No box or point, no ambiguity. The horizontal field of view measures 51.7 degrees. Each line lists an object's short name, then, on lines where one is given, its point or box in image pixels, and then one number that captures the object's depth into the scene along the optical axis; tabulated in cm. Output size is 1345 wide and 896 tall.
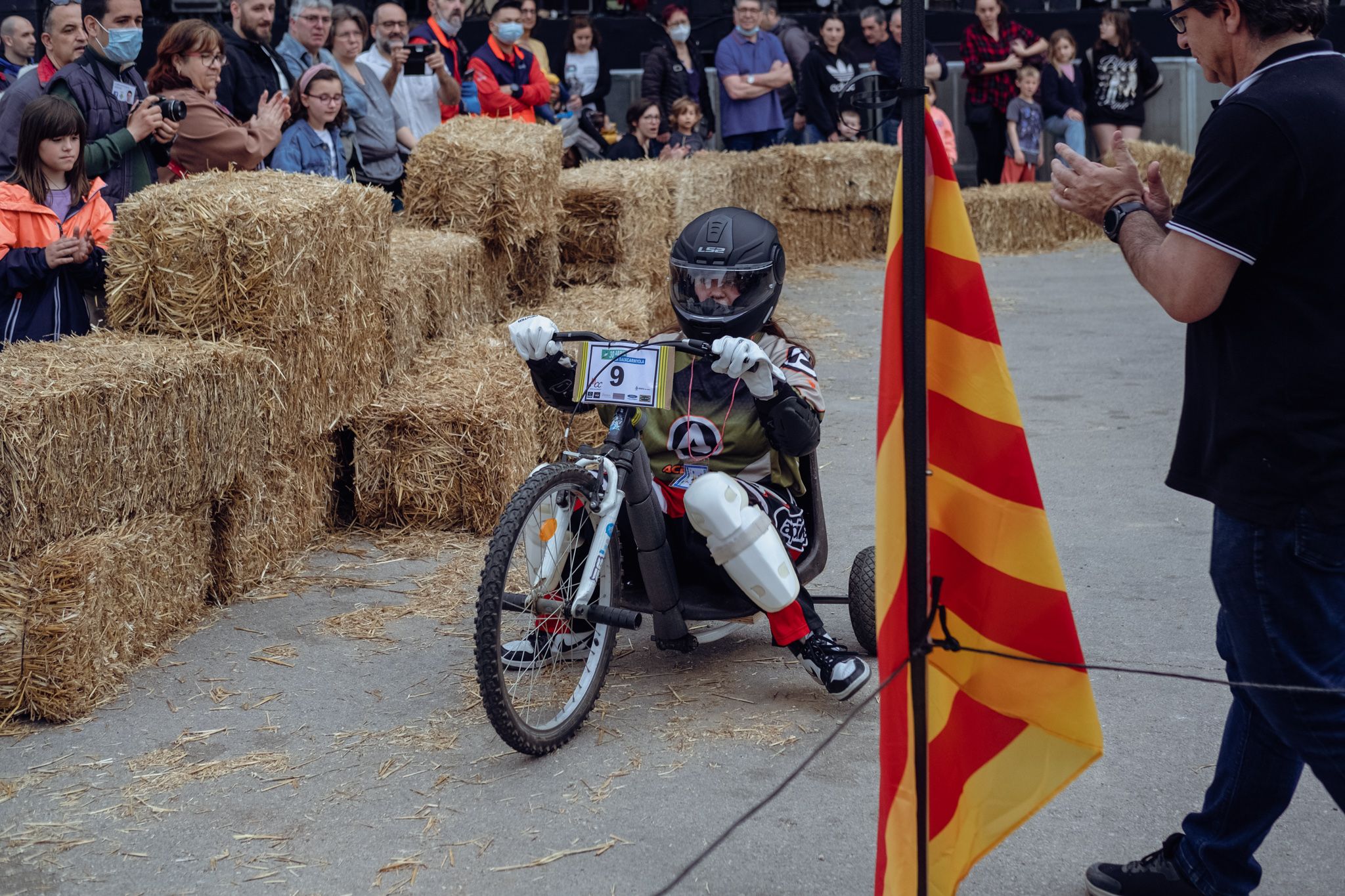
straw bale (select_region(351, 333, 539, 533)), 610
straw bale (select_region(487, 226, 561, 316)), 848
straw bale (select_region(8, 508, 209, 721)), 419
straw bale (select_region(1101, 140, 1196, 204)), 1502
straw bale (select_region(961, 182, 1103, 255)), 1472
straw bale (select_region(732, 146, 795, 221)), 1251
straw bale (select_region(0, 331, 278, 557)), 417
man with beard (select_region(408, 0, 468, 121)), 955
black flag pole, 241
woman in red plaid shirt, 1472
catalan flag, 261
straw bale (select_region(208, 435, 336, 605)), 534
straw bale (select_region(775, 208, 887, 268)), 1398
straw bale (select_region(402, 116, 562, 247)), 783
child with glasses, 748
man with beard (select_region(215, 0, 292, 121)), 742
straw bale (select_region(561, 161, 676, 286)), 889
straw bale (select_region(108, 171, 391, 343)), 528
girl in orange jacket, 553
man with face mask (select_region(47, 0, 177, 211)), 623
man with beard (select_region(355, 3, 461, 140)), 903
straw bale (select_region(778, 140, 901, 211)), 1369
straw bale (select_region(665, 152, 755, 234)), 1038
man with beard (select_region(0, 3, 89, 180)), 618
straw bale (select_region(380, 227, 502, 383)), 666
